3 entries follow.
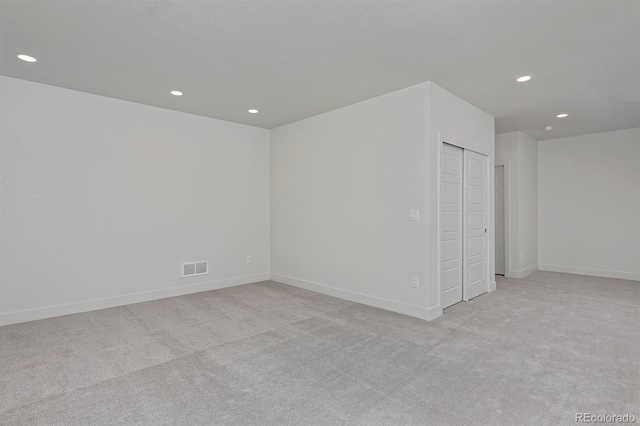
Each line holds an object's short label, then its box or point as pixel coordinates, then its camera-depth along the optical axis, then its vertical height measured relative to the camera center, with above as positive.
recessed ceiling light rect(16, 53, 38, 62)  3.13 +1.50
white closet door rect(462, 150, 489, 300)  4.59 -0.19
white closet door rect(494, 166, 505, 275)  6.49 -0.14
